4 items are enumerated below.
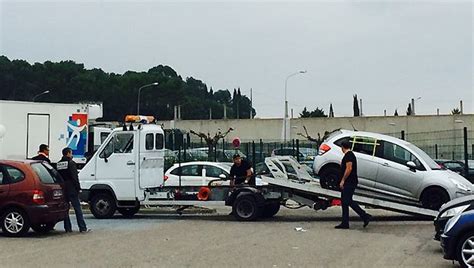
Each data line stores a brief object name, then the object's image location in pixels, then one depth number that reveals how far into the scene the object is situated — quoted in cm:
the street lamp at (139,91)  6663
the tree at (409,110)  7471
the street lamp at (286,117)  5561
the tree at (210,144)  2825
